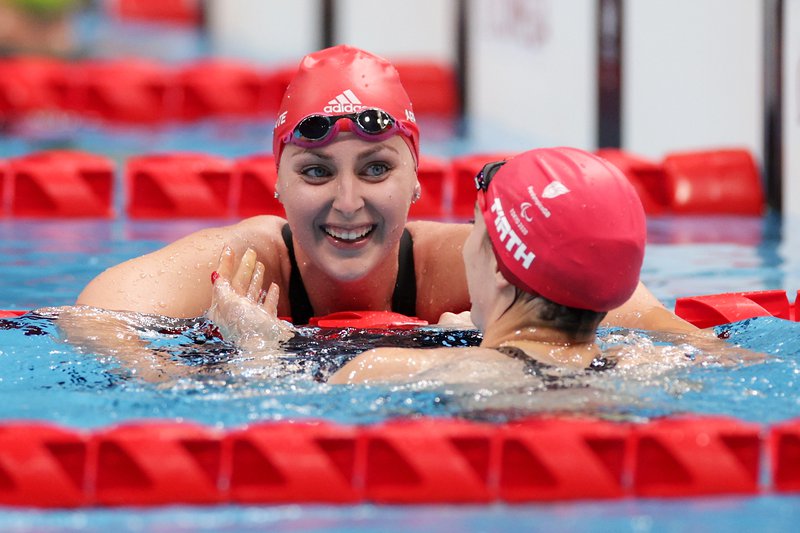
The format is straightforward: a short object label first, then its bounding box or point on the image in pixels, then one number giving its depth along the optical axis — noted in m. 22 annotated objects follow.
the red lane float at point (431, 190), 13.21
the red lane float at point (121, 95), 20.48
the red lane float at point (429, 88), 21.14
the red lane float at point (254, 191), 13.20
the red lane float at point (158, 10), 34.37
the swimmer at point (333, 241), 7.17
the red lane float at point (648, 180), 13.67
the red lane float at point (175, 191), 13.16
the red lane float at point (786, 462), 5.35
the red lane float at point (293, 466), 5.25
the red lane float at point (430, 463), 5.25
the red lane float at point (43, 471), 5.16
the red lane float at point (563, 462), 5.27
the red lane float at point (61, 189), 13.22
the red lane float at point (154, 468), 5.21
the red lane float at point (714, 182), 13.48
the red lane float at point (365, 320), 7.58
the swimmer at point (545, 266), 5.95
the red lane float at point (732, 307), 8.22
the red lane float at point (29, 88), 20.44
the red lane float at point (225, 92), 20.70
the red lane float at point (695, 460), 5.29
